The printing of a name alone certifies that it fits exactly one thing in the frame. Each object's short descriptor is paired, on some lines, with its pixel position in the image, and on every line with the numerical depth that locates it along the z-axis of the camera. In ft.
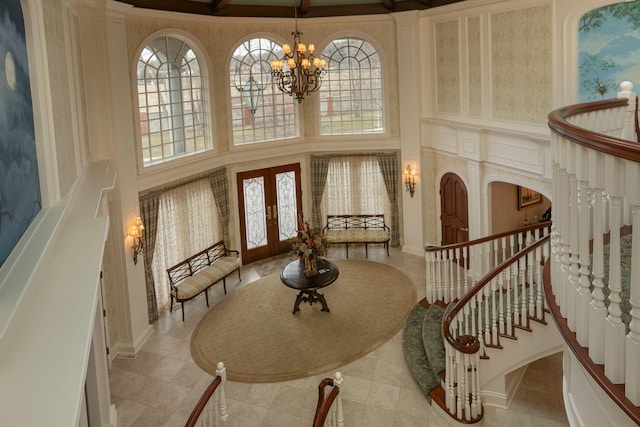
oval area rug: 27.73
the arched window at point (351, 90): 42.68
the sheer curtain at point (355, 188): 44.16
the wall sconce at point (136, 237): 29.48
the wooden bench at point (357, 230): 42.32
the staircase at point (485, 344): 21.47
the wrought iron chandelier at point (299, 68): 30.23
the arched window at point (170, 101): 33.14
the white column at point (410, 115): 39.45
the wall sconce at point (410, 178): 41.42
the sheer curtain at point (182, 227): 34.14
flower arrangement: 32.55
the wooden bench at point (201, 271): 33.22
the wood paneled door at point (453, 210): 37.83
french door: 42.01
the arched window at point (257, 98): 40.52
